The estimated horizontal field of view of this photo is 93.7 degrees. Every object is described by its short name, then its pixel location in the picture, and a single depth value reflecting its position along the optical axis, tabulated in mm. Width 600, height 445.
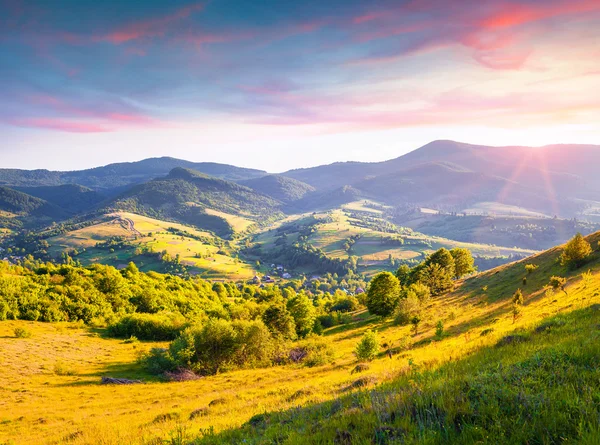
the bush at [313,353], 36125
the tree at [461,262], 87438
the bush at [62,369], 39000
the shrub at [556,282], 28906
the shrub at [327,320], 77456
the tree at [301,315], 67812
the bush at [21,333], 47281
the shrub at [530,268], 52594
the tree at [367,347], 29422
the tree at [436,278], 72625
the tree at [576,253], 40344
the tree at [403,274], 86200
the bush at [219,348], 42688
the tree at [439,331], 30141
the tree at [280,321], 61469
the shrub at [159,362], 41594
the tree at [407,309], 50312
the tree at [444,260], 77219
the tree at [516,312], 21459
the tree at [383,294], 63812
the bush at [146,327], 60884
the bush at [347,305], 100562
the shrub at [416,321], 40281
